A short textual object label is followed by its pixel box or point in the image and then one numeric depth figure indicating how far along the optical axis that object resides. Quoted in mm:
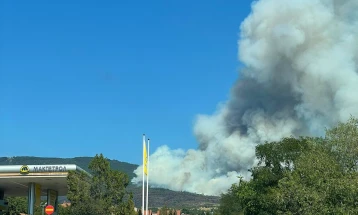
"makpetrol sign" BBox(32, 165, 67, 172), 71862
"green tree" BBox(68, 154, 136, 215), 53906
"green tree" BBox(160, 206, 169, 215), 169288
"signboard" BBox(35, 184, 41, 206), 82056
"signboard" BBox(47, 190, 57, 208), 92312
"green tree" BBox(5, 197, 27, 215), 119675
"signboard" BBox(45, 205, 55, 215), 47653
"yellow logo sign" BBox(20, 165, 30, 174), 72812
